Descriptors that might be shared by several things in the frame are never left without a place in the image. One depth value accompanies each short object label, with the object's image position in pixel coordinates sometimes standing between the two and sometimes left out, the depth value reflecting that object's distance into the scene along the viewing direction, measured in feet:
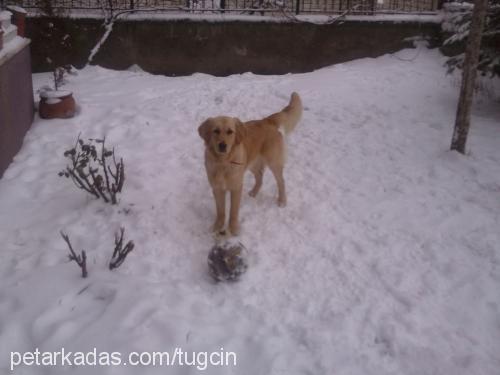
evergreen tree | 18.23
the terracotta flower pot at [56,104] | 18.70
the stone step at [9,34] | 16.95
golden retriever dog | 11.07
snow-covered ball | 10.04
